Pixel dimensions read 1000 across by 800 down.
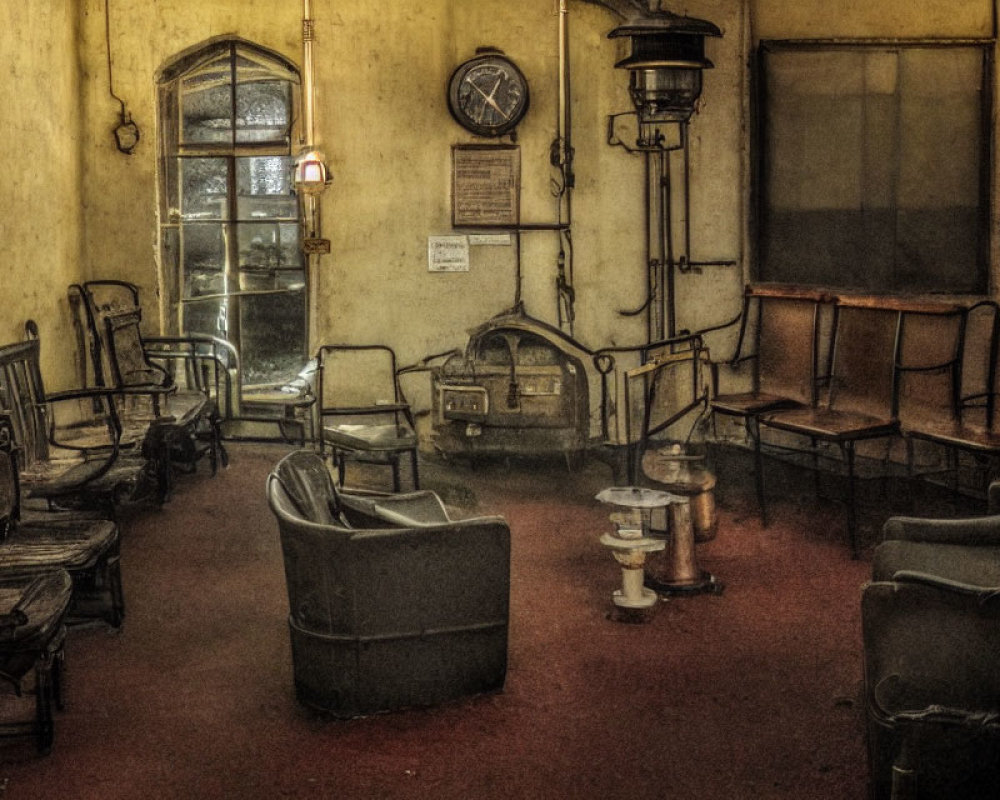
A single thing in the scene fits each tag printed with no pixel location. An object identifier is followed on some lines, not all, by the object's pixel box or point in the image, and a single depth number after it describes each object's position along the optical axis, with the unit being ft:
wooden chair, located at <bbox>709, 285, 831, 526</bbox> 24.30
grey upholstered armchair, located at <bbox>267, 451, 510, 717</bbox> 14.37
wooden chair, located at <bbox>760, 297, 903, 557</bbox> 21.74
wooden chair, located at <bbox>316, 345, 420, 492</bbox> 26.23
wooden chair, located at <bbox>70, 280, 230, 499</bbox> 24.18
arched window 28.48
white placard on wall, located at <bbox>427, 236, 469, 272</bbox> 27.76
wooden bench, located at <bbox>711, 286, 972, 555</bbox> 22.16
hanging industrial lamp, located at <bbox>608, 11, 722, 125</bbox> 21.63
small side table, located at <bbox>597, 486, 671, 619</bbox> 17.90
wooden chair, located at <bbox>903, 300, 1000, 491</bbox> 20.89
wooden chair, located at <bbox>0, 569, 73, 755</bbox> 12.98
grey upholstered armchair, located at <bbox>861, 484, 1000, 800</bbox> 10.72
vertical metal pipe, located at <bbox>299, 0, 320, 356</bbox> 27.07
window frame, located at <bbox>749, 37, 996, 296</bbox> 24.17
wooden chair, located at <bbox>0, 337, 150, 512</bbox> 19.72
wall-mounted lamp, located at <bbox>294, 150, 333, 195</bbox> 26.43
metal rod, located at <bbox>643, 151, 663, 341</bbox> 27.25
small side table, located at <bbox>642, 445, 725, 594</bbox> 19.16
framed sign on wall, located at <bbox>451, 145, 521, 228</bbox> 27.55
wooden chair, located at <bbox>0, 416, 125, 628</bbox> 15.26
